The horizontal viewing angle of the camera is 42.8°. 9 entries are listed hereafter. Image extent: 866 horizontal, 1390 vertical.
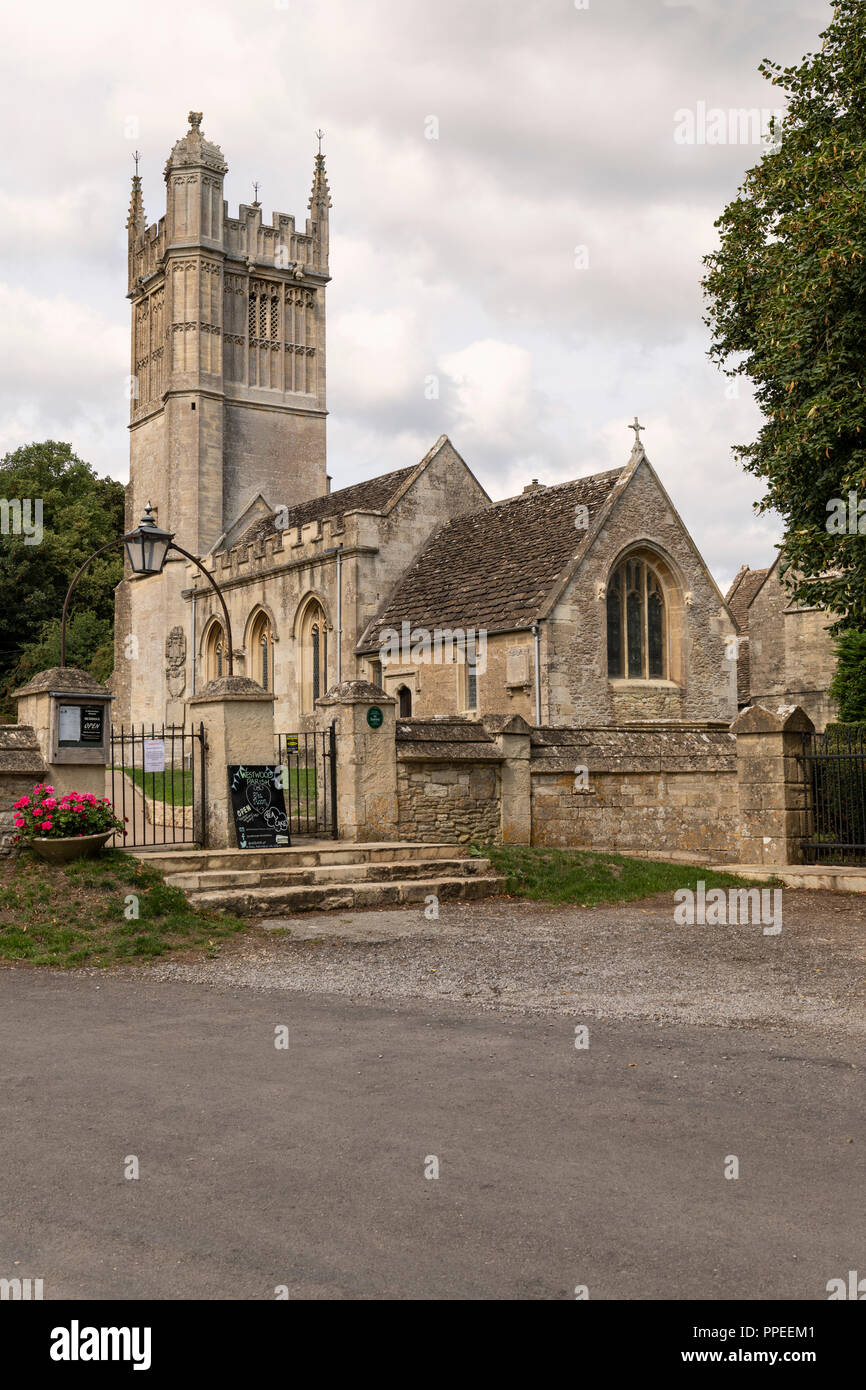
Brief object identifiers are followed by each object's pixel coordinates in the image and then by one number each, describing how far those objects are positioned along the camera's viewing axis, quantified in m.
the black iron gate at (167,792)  14.44
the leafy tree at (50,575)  52.34
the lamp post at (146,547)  14.43
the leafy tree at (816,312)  14.84
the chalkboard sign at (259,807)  14.10
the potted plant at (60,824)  12.15
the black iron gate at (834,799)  16.18
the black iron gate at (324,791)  15.75
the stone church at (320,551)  25.12
